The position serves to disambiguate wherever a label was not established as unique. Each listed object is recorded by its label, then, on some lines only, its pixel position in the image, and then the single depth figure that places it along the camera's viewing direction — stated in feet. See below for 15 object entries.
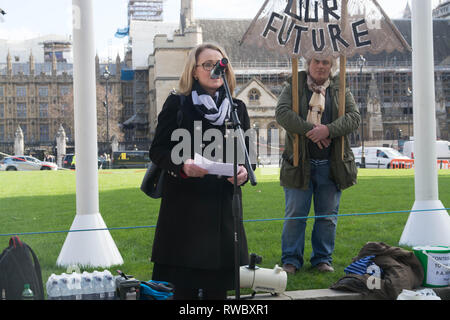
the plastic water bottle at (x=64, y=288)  7.88
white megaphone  9.29
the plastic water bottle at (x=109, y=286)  8.07
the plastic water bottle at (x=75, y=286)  7.95
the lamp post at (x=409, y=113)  116.39
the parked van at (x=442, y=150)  85.35
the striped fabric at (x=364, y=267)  9.70
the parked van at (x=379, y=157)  79.82
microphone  7.49
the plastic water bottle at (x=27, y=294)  7.45
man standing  11.13
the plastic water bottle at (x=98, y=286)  8.02
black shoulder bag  8.37
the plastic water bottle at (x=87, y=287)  7.98
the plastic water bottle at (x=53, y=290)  7.83
